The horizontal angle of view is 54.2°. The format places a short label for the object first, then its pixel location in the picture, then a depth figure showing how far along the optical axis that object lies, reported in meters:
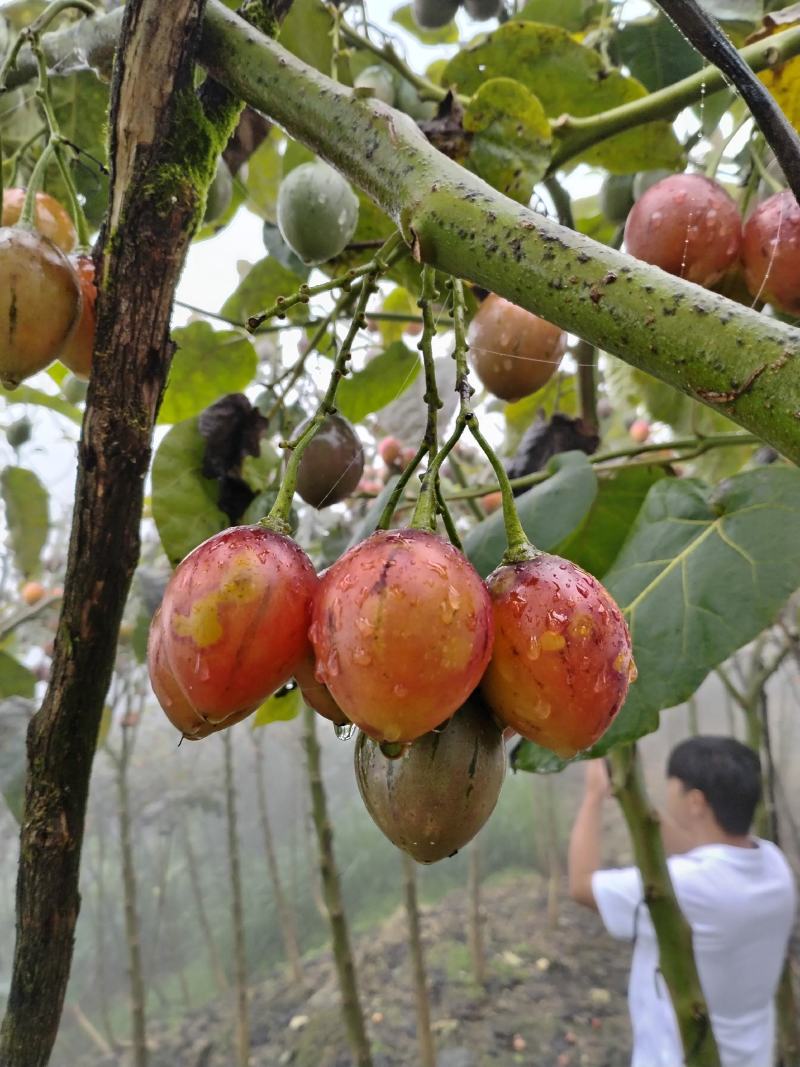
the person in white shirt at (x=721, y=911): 2.06
